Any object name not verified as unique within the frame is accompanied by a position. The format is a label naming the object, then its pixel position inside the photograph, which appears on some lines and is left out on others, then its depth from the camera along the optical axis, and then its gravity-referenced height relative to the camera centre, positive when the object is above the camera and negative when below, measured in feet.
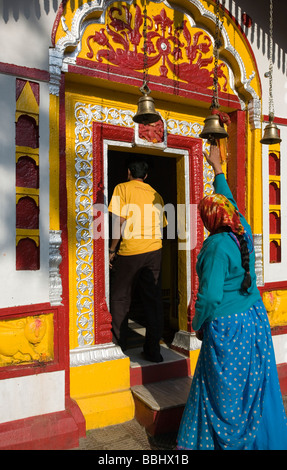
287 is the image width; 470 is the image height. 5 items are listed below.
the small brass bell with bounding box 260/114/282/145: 11.68 +3.21
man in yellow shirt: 12.28 -0.56
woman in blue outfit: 7.73 -2.35
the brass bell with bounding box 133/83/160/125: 9.29 +3.16
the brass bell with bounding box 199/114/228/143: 9.48 +2.71
